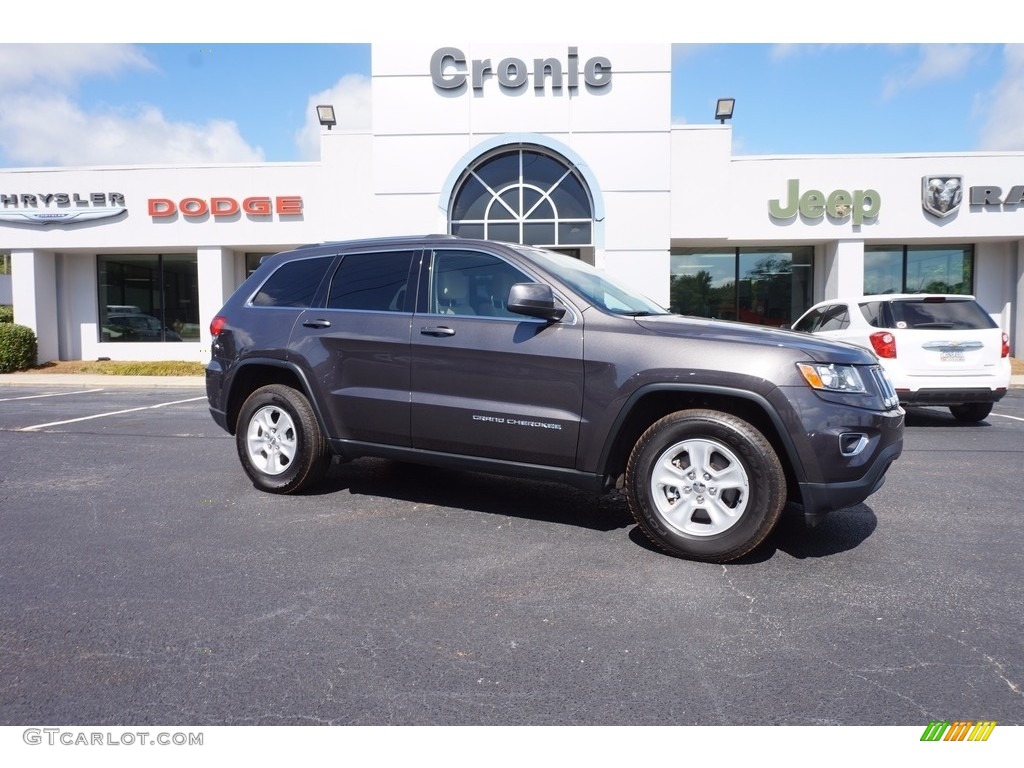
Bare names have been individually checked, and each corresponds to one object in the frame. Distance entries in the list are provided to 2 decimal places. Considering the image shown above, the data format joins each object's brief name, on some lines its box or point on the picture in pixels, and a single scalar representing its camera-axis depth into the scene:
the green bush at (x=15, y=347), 18.11
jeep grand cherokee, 3.83
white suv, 8.41
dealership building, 15.78
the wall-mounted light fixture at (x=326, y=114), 19.20
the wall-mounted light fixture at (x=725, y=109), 17.83
